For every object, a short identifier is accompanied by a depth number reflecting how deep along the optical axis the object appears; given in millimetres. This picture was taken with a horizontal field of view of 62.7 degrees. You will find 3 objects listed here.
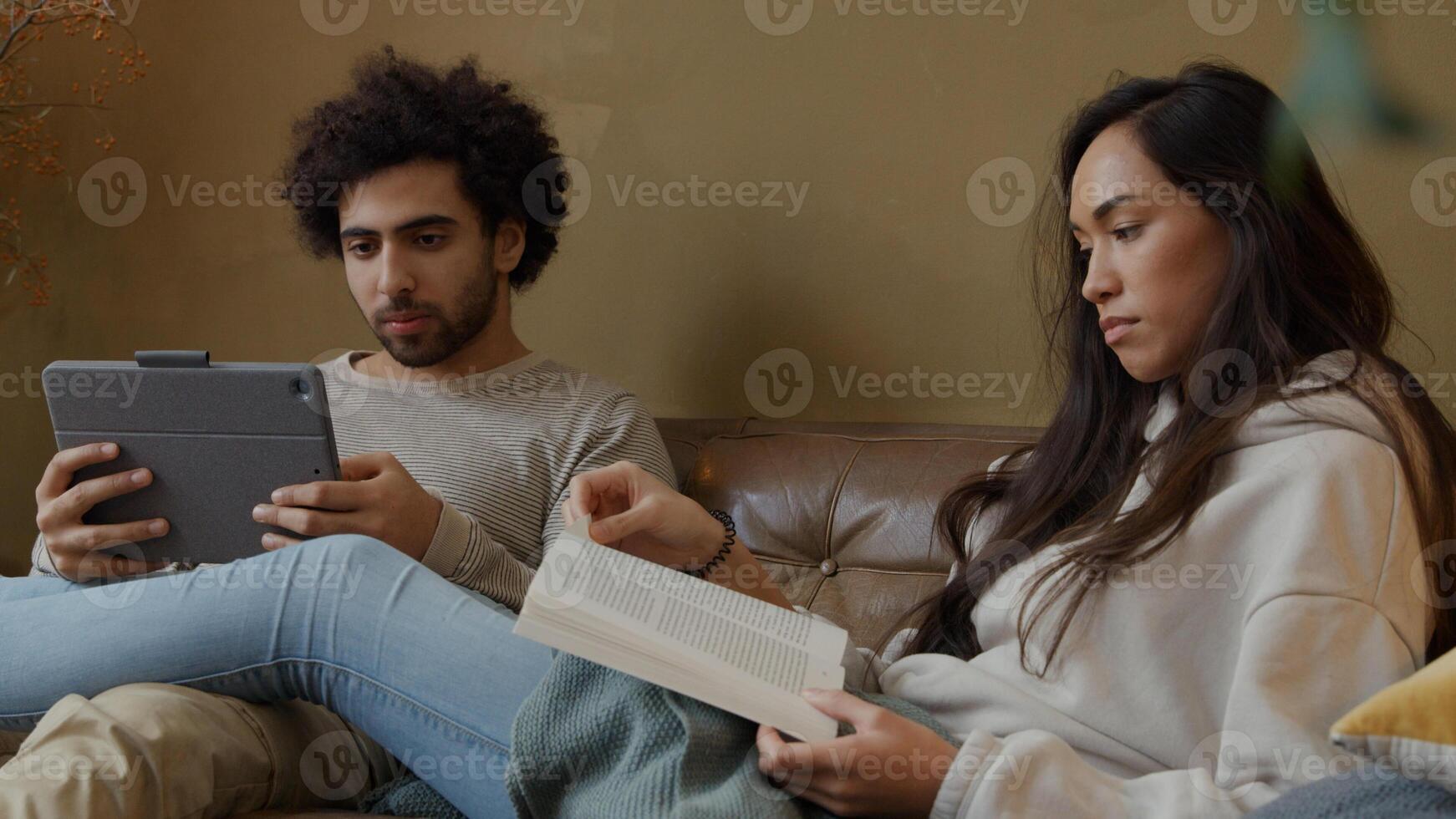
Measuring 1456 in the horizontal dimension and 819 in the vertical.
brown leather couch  1581
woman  846
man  1341
